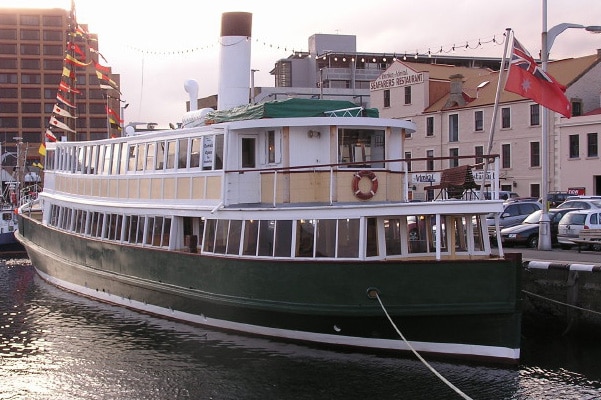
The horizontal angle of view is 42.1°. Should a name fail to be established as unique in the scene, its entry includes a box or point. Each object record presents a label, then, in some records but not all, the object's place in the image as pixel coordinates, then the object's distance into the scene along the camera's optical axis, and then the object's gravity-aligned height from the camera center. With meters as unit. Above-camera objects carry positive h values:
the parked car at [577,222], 28.23 -0.42
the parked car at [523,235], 29.33 -0.92
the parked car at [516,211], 33.12 -0.02
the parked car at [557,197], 43.21 +0.76
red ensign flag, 21.28 +3.54
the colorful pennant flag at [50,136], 30.69 +2.93
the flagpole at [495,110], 16.73 +2.46
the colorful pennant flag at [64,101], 28.94 +4.08
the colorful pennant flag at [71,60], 29.27 +5.64
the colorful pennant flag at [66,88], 29.05 +4.59
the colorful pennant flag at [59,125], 28.36 +3.14
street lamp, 26.25 +1.44
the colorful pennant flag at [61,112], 29.02 +3.69
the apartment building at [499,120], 49.88 +6.22
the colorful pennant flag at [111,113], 27.79 +3.53
